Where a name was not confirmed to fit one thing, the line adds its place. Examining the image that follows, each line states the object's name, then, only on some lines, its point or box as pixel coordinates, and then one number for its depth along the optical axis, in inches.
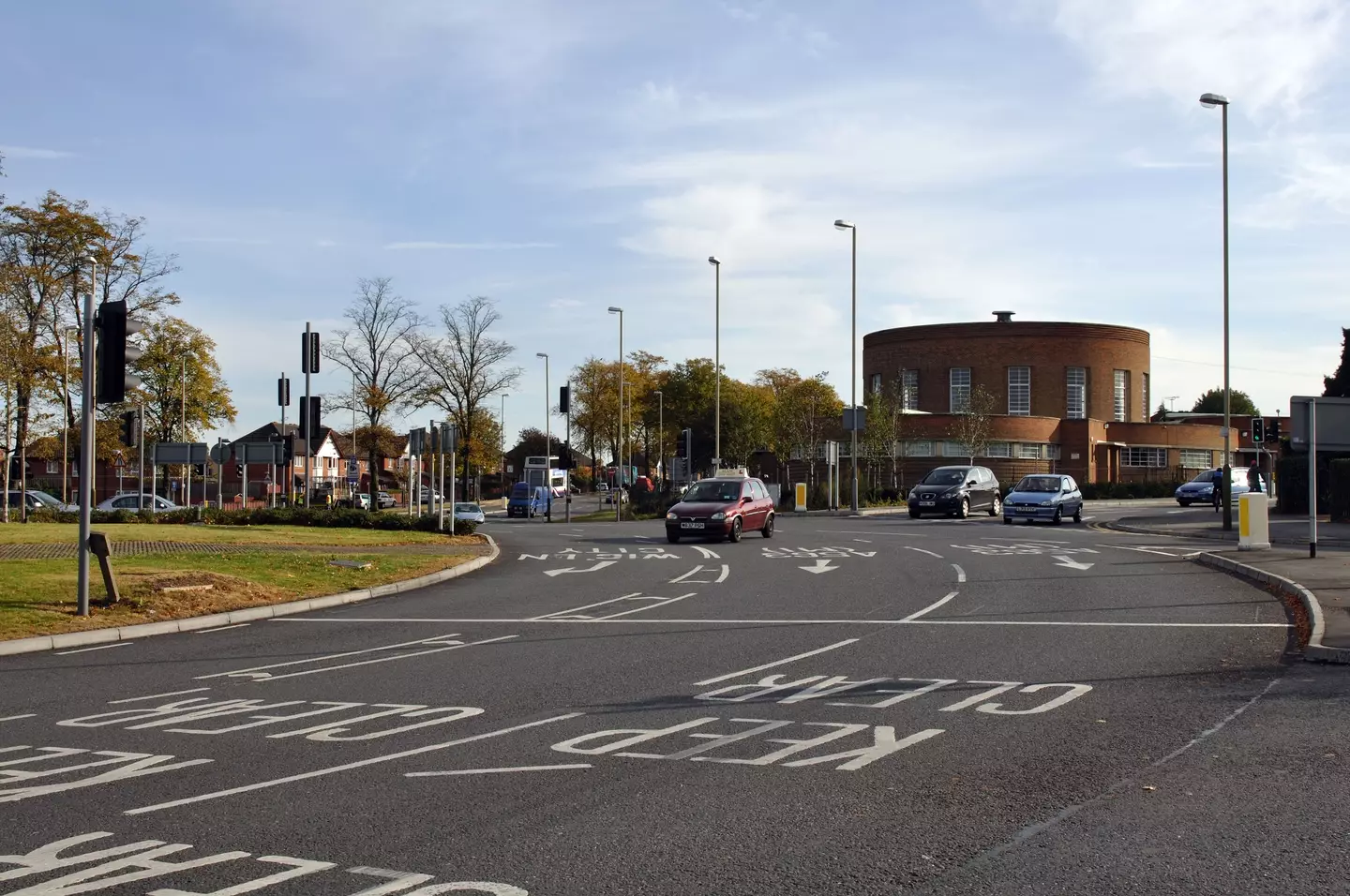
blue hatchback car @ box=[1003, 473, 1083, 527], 1573.6
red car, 1192.8
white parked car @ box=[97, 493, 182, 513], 1827.0
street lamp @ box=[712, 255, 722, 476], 2218.3
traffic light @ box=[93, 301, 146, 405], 549.6
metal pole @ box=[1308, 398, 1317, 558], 776.9
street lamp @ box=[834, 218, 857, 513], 2001.7
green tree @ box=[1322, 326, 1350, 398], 1941.4
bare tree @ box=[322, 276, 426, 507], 2316.7
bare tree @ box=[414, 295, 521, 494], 2743.6
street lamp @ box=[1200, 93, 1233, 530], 1167.0
